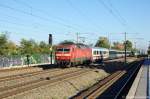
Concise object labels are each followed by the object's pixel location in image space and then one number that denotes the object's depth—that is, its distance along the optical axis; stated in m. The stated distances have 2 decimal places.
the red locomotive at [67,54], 40.47
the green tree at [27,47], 72.57
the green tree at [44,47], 79.00
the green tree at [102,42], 171.30
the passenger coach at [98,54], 58.40
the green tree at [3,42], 63.91
